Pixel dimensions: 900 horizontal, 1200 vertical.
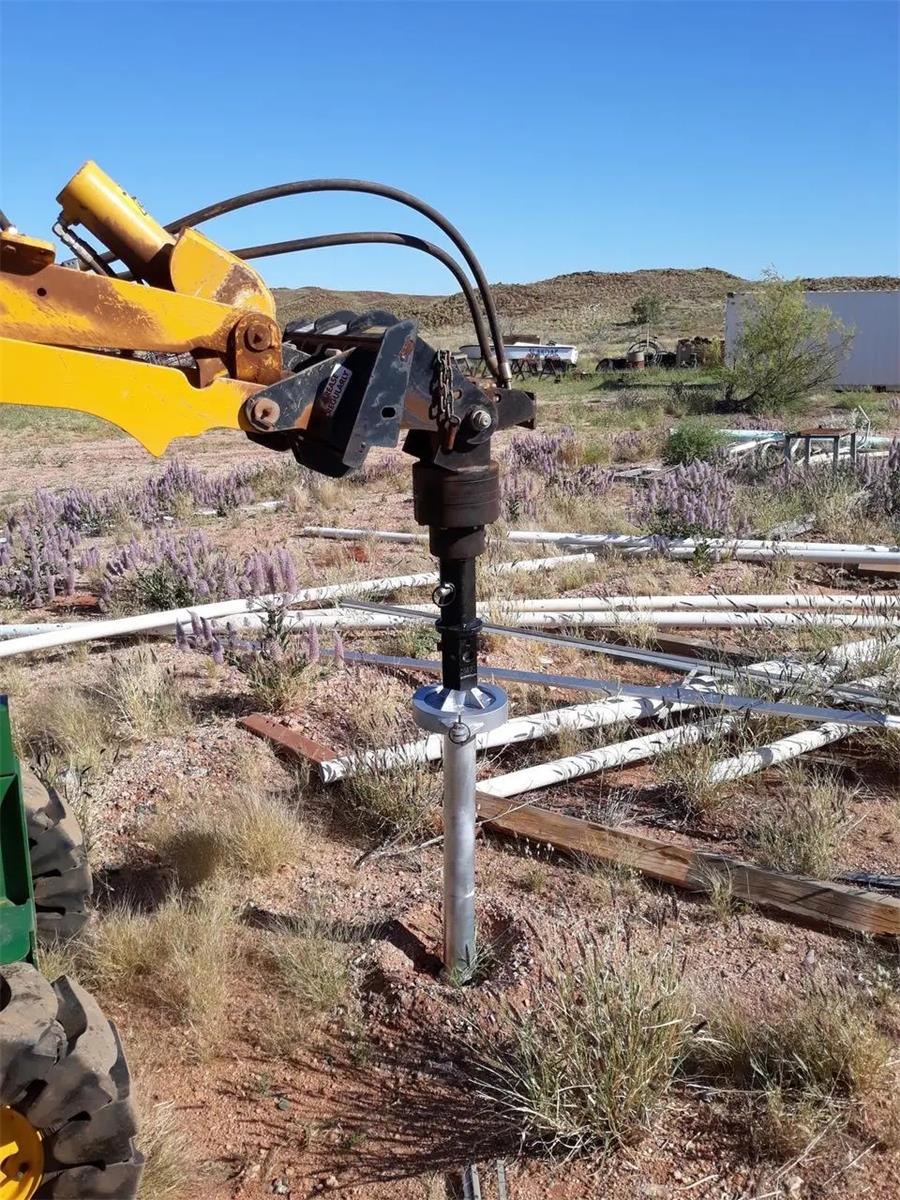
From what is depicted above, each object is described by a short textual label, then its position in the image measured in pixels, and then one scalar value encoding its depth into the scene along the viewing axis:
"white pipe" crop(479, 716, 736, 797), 4.20
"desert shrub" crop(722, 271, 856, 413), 20.92
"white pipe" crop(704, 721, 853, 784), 4.16
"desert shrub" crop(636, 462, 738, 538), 8.45
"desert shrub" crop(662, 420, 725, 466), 12.77
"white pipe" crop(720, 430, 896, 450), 13.91
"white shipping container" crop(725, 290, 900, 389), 28.48
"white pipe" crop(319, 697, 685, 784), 4.25
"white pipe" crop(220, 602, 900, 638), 5.94
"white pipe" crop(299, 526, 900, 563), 7.26
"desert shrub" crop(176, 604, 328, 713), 5.17
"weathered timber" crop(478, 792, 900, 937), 3.23
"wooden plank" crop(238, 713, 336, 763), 4.56
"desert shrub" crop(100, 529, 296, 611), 6.94
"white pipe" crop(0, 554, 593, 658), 5.89
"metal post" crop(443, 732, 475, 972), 2.81
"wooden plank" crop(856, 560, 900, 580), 7.18
